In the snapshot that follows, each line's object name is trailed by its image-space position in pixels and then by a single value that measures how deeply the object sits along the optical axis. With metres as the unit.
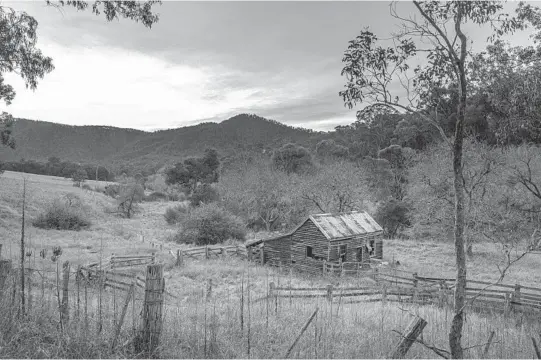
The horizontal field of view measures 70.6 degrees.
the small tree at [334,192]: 42.47
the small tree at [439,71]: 7.35
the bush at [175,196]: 72.06
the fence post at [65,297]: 6.25
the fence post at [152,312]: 5.91
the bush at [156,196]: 68.69
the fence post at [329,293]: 15.70
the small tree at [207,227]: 37.00
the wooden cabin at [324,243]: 26.08
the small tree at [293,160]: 58.50
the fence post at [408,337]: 5.95
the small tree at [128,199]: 52.52
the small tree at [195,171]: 65.94
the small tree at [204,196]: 51.47
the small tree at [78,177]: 70.47
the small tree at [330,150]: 64.44
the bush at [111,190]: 63.14
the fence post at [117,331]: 5.86
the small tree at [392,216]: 41.68
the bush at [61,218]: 38.88
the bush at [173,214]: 48.97
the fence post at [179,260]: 25.95
